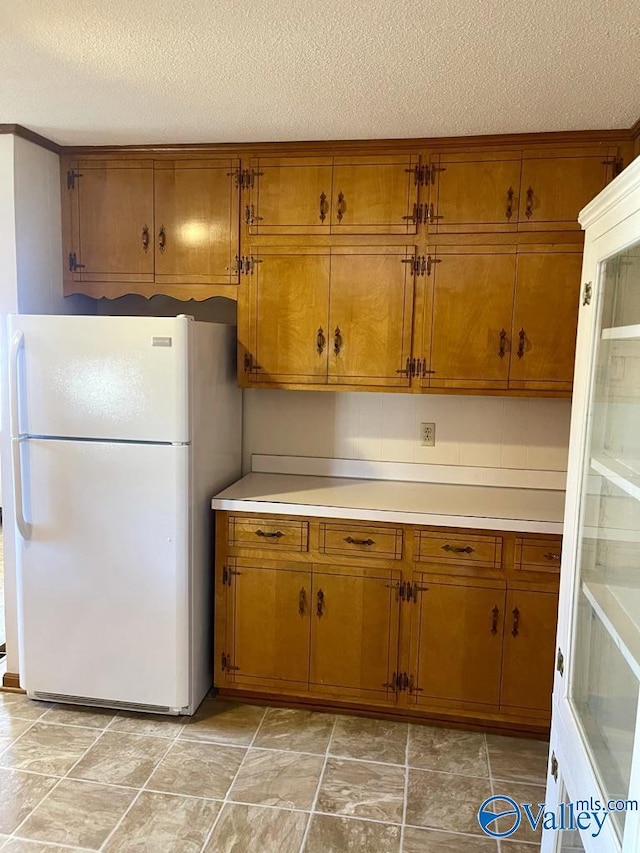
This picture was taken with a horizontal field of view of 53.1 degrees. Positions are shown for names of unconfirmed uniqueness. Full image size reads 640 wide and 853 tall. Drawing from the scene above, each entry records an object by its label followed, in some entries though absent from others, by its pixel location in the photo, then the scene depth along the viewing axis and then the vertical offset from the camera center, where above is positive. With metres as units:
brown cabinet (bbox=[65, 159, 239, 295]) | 2.85 +0.61
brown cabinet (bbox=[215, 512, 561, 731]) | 2.55 -1.05
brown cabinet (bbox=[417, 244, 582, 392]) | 2.63 +0.20
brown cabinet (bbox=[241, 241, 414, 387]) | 2.77 +0.20
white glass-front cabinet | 1.16 -0.37
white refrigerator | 2.51 -0.60
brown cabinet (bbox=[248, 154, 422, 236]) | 2.71 +0.71
